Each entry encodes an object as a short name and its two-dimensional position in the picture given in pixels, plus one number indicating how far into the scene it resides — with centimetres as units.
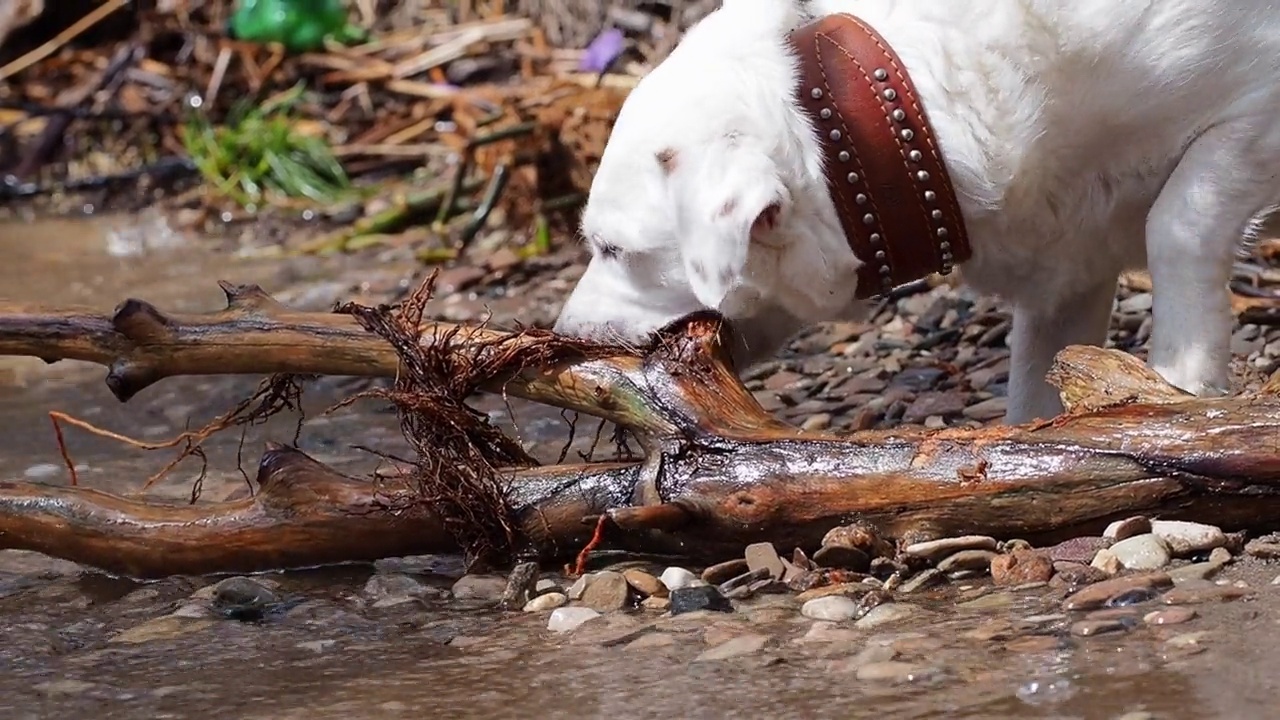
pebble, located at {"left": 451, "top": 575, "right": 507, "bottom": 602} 508
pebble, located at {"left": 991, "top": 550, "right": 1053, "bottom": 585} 449
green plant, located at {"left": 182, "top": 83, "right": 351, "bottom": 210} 1477
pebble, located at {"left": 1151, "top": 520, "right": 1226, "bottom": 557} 446
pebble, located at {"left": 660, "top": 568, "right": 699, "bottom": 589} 489
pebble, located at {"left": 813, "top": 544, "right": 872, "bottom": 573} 470
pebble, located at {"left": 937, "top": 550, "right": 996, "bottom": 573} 462
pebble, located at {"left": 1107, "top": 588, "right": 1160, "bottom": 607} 419
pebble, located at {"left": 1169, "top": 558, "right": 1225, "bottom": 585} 431
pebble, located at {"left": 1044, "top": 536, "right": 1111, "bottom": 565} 454
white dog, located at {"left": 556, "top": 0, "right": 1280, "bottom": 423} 557
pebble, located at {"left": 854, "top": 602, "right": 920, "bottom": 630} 434
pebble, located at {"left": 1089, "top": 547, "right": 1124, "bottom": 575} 441
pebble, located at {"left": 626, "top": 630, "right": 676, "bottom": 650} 438
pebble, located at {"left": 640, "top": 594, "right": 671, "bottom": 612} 474
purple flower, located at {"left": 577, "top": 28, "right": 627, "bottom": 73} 1304
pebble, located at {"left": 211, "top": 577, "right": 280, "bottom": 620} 504
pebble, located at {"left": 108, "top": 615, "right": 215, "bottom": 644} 485
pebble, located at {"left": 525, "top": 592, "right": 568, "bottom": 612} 488
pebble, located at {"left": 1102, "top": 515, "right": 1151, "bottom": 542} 453
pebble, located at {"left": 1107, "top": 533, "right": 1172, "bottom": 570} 440
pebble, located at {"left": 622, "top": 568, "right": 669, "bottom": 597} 484
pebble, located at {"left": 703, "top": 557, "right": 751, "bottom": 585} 486
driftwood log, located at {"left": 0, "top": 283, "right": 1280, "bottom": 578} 454
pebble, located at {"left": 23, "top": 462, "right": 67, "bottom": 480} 699
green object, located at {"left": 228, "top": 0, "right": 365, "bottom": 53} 1677
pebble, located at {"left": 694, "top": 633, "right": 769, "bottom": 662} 421
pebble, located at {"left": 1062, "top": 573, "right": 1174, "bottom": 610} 421
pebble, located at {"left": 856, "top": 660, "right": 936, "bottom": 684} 383
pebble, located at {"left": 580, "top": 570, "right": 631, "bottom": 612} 481
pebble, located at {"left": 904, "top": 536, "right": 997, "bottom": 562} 466
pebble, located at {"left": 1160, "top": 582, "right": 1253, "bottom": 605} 413
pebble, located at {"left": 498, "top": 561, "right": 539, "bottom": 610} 496
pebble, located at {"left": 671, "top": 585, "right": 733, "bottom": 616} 467
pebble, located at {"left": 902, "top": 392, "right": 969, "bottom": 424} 699
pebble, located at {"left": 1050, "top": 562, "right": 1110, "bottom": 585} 441
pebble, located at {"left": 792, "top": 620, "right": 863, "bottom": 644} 422
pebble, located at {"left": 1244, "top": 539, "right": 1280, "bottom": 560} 437
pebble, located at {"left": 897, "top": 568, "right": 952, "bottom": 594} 461
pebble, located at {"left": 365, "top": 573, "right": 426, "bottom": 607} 512
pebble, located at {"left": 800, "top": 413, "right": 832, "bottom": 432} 692
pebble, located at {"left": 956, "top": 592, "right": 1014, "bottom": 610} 437
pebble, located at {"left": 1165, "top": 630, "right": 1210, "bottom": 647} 382
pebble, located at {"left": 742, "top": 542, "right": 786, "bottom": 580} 479
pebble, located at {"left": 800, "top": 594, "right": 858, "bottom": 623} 444
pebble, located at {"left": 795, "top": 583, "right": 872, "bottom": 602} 461
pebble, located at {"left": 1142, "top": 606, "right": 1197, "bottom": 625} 399
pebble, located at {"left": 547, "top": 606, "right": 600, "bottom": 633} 465
